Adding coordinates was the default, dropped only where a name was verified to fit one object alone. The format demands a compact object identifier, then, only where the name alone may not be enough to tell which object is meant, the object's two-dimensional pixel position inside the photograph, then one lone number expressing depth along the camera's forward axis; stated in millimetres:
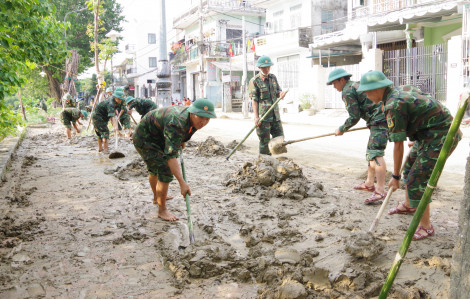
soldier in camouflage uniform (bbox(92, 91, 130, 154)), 8609
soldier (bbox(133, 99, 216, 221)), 3680
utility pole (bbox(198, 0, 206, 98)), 22902
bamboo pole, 1873
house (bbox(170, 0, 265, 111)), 29891
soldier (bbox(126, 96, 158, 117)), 8320
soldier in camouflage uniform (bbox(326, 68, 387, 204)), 4592
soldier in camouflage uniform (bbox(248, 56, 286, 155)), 6867
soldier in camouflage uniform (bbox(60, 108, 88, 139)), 12445
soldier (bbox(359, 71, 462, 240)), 3201
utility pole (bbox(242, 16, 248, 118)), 21000
